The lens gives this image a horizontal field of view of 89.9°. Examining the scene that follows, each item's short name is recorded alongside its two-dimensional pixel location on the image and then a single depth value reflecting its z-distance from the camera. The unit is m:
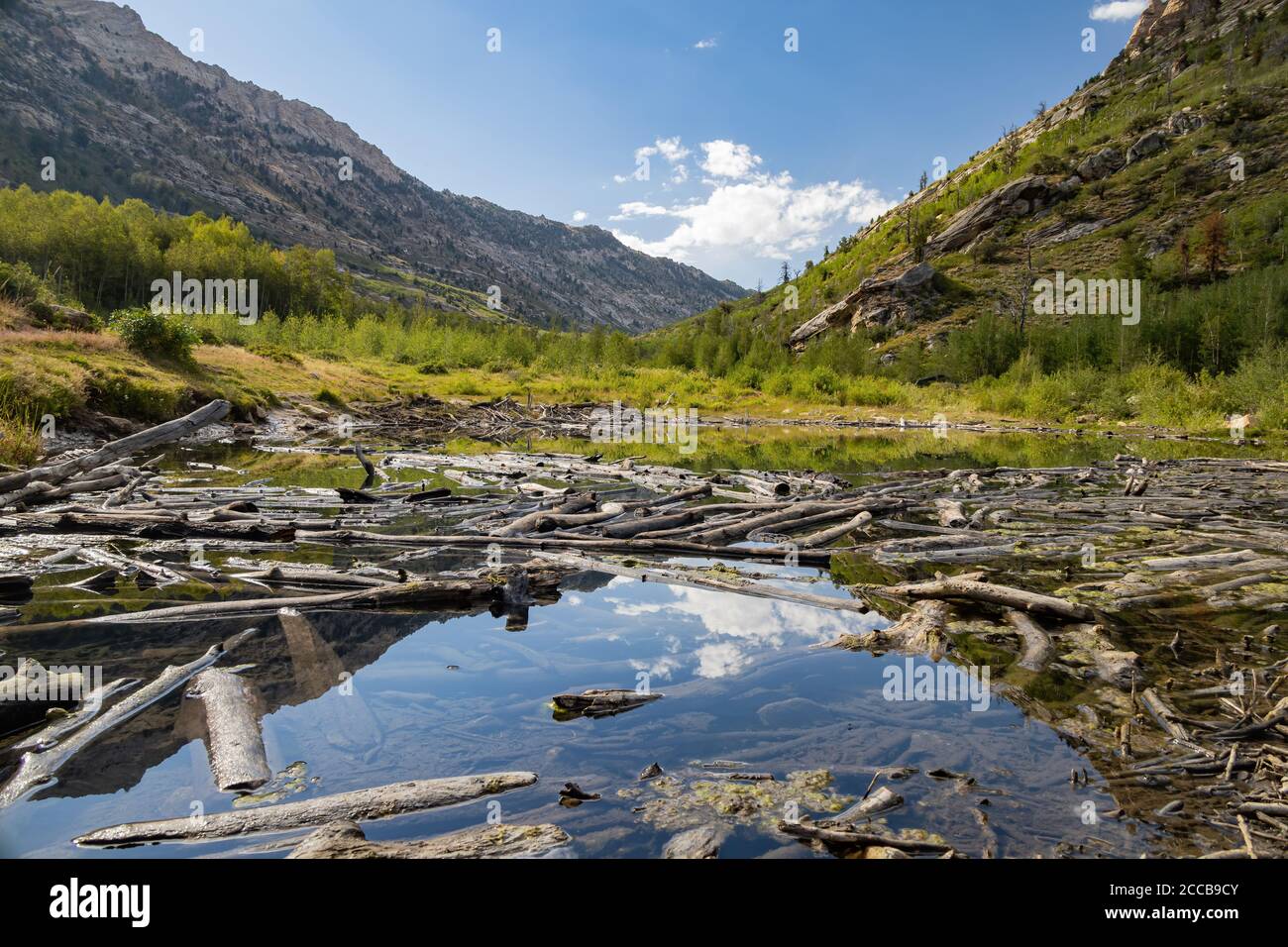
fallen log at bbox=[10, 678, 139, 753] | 4.43
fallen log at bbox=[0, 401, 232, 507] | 11.71
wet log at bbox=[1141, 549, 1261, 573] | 9.06
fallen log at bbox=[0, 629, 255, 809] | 4.00
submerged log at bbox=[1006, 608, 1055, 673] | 6.16
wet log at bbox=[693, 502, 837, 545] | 10.27
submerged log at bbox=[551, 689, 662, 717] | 5.32
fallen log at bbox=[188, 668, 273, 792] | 4.10
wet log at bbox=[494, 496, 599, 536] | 10.53
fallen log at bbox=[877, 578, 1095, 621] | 6.97
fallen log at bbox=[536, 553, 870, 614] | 7.78
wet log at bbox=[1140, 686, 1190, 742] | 4.69
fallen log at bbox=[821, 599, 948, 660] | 6.76
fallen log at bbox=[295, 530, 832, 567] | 9.81
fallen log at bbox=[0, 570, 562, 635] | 6.87
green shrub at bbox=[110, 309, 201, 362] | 31.20
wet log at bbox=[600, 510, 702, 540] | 10.23
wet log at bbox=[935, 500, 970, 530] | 11.90
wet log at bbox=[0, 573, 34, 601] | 7.13
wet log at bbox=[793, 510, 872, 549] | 10.55
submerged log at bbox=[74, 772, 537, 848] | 3.41
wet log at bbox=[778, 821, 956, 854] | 3.25
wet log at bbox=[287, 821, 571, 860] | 3.09
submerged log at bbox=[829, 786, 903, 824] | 3.82
